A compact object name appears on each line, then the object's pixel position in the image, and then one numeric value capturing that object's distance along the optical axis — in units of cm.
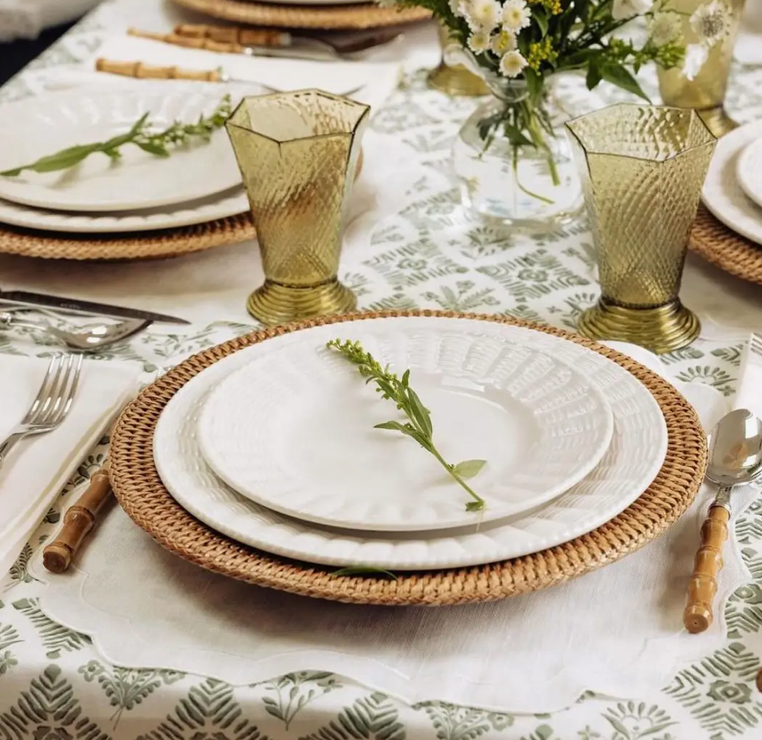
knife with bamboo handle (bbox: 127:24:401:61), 163
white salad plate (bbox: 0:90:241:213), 112
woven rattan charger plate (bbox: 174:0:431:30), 167
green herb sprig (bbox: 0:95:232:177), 119
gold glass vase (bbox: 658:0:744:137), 133
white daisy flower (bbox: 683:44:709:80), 136
